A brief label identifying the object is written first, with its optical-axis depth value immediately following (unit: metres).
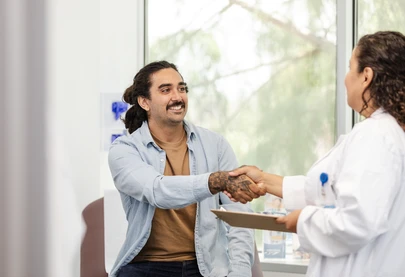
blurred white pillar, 3.90
